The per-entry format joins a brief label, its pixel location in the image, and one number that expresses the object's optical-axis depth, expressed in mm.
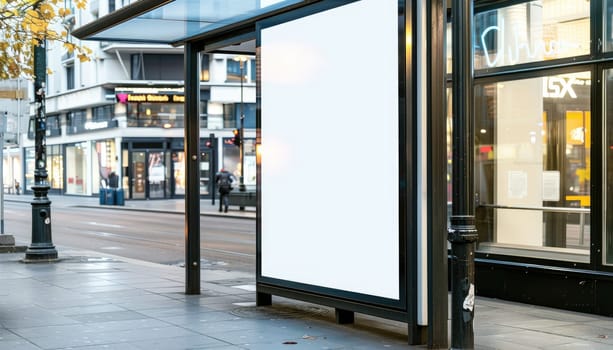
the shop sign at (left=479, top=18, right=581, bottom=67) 11289
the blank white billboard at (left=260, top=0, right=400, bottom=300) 7992
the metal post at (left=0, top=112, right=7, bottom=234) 18891
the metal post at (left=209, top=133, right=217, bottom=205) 54781
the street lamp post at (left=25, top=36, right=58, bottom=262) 16141
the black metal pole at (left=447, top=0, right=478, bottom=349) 6617
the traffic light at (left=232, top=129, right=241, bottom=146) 41675
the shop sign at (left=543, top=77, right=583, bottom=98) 10984
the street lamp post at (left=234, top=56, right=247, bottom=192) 38469
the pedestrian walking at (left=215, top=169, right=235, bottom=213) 37500
